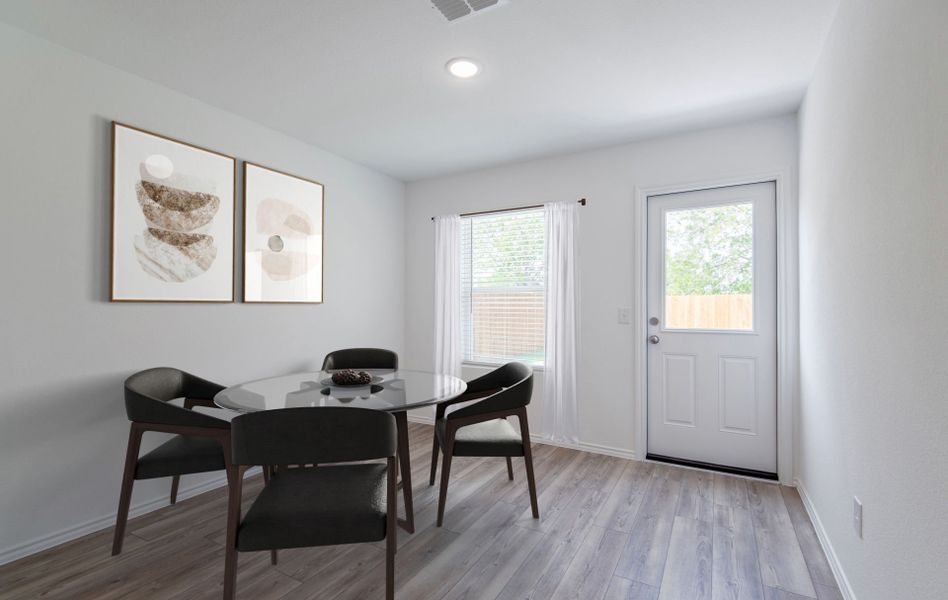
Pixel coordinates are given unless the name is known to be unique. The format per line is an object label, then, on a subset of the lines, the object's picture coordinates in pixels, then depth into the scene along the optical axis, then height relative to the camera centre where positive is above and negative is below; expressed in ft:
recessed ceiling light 7.80 +4.24
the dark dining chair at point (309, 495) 4.90 -2.21
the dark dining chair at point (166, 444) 6.67 -2.34
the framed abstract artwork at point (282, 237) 10.37 +1.65
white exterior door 10.27 -0.55
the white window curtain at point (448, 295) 14.23 +0.27
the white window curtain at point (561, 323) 12.27 -0.53
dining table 6.89 -1.54
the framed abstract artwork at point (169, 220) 8.11 +1.64
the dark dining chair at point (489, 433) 7.84 -2.46
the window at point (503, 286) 13.20 +0.53
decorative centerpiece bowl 8.24 -1.40
